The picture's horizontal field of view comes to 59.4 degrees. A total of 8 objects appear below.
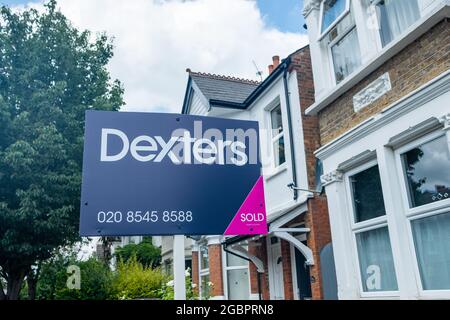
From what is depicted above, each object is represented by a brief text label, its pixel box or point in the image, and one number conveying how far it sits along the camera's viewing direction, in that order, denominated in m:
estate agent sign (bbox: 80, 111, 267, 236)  2.88
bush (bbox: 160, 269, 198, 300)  9.39
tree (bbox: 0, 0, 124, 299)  10.97
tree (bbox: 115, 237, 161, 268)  26.74
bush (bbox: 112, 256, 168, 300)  11.80
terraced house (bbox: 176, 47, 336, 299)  7.24
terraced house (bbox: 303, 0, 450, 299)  4.00
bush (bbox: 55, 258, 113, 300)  11.95
